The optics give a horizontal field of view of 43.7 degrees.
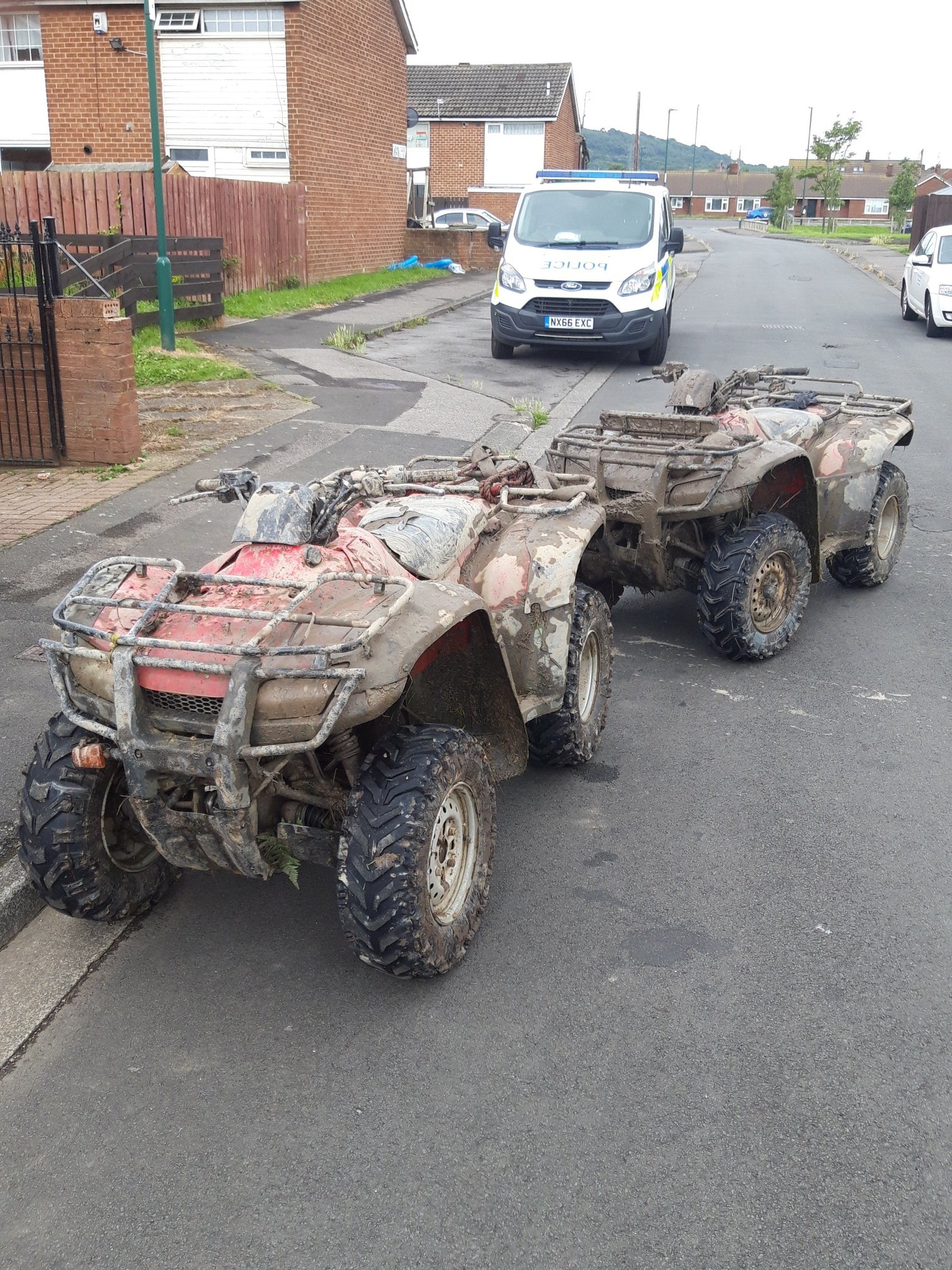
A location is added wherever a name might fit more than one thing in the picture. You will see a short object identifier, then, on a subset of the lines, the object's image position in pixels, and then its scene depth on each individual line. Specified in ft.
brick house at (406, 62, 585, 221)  153.58
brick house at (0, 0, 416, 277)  73.36
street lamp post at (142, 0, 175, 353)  45.88
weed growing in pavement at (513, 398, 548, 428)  39.68
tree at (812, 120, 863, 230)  216.33
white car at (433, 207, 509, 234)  120.06
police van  50.62
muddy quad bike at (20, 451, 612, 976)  10.32
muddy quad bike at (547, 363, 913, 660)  19.27
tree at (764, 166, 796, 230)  260.01
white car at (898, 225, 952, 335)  64.39
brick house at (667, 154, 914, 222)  396.57
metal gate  30.14
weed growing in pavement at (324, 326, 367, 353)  53.21
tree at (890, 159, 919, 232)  224.94
